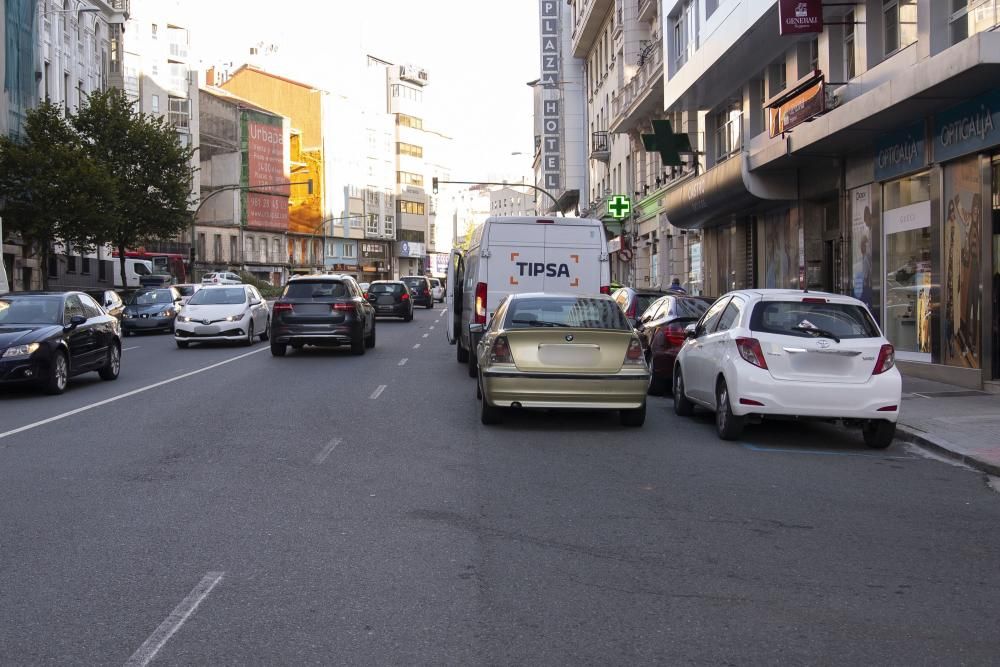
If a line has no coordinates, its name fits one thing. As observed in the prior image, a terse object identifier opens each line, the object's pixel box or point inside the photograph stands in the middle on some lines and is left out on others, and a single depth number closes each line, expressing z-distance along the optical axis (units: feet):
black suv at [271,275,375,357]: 69.41
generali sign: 62.44
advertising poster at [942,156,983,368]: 49.55
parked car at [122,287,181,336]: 106.63
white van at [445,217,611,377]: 55.83
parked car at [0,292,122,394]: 46.16
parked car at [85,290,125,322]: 89.20
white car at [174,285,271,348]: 80.12
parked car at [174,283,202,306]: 128.32
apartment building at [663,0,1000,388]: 48.75
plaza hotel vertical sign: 201.57
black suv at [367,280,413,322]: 128.16
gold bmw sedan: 35.65
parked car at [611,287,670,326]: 57.52
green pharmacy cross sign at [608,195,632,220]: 134.72
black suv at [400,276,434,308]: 176.45
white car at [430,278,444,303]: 210.30
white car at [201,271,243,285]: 189.45
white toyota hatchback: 33.47
